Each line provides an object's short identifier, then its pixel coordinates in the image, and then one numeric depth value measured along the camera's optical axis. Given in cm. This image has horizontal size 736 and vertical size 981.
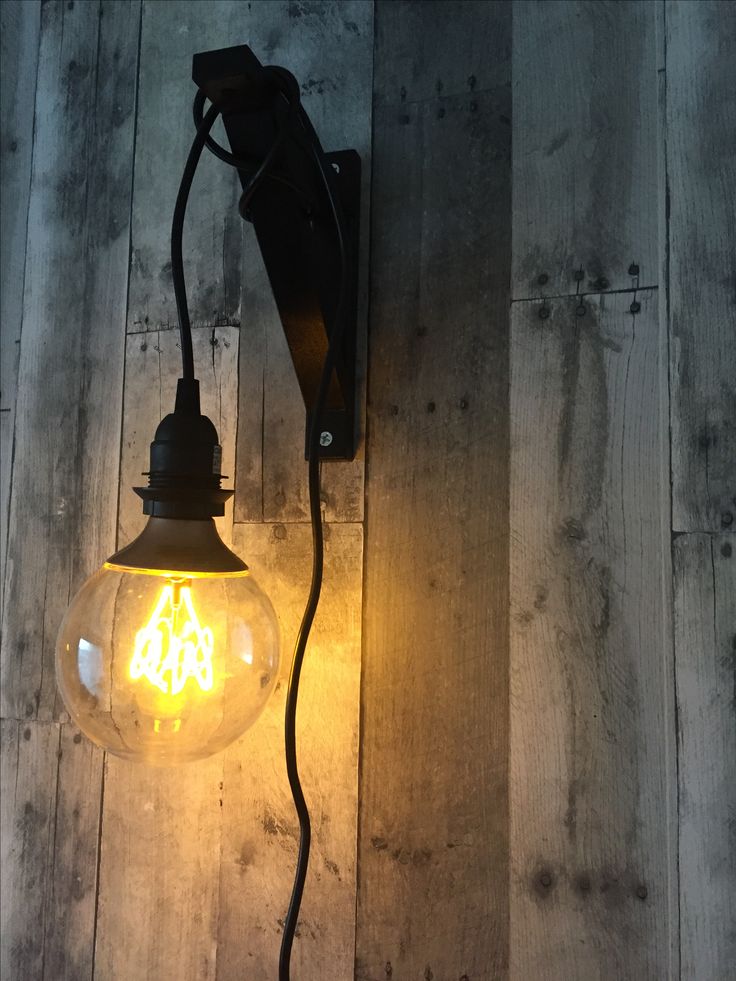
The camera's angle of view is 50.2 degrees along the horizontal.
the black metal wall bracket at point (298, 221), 64
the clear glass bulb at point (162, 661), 64
